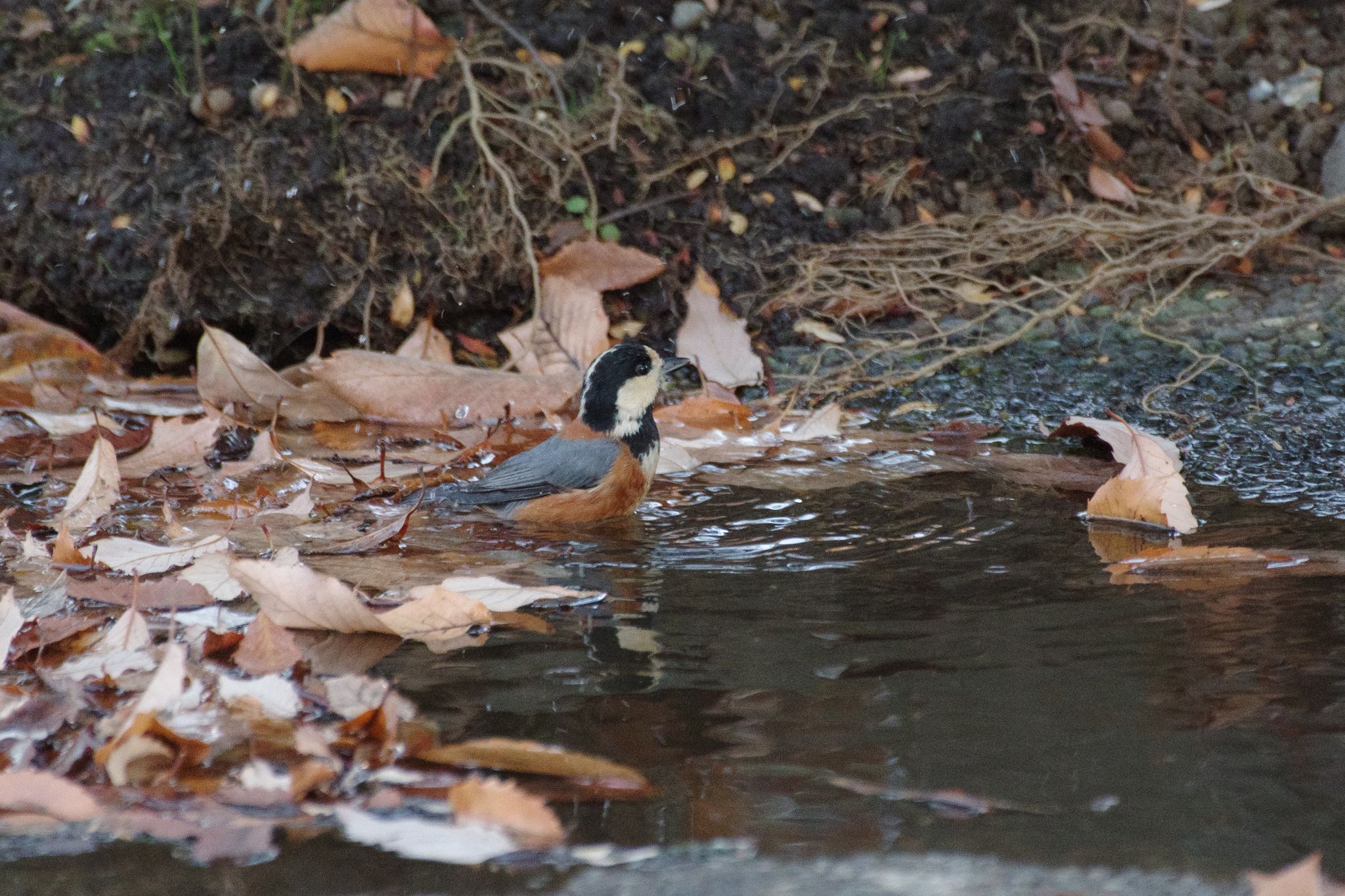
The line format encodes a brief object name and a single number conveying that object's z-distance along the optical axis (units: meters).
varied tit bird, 9.10
